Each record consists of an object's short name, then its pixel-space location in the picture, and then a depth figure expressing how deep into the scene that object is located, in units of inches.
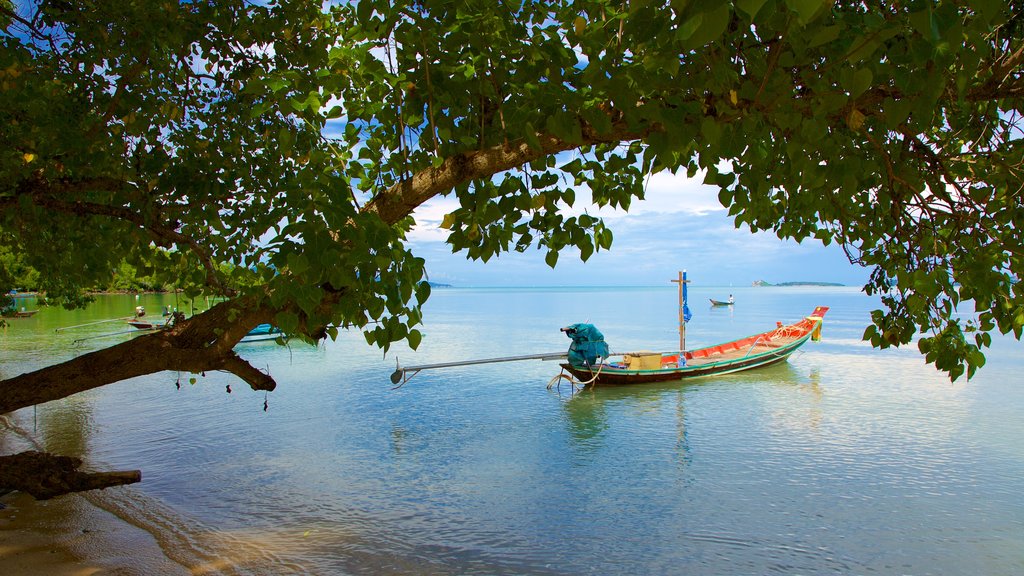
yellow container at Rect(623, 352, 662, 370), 725.3
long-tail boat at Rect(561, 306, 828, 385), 713.0
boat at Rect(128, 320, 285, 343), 1040.8
